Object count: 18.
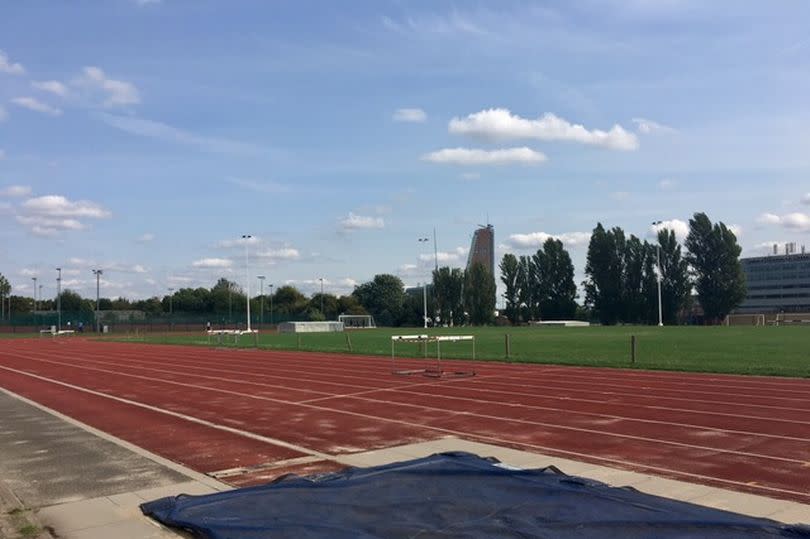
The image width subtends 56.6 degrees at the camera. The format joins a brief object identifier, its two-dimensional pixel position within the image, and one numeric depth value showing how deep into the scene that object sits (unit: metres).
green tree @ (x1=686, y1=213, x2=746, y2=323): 83.69
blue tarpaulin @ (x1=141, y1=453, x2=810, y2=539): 5.22
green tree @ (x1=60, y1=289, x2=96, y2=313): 143.00
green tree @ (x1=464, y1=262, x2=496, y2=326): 103.56
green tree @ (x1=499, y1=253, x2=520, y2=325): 101.06
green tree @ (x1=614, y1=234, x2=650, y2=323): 88.38
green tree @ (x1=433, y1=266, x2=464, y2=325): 107.69
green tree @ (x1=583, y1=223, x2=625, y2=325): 90.12
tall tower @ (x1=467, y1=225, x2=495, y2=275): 116.56
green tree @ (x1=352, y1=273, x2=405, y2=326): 135.88
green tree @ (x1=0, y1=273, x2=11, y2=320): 125.76
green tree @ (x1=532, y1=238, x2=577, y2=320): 98.19
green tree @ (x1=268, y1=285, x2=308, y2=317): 140.52
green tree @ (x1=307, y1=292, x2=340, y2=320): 129.75
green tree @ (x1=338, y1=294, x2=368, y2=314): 133.34
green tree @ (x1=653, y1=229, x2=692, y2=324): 86.19
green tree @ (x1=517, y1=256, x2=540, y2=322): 99.62
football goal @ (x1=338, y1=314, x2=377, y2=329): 103.31
